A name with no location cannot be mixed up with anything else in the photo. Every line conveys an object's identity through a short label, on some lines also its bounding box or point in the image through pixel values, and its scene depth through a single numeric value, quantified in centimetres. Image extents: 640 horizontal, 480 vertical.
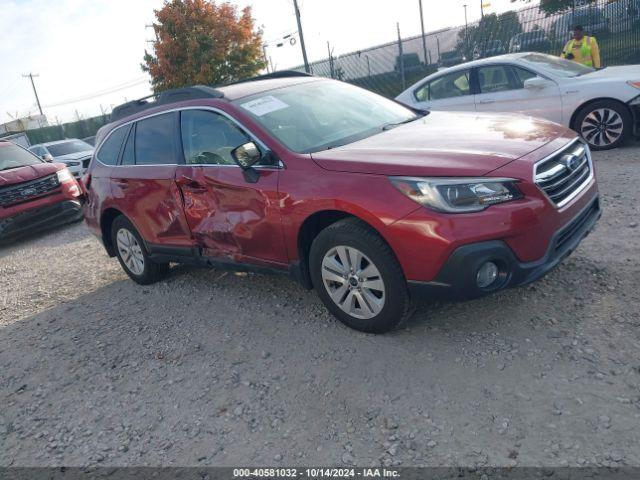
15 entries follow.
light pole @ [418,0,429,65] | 1881
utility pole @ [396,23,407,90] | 1816
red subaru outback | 308
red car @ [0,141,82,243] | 905
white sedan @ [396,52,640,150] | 721
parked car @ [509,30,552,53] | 1579
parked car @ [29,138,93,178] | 1356
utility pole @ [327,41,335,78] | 2055
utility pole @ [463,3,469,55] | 1747
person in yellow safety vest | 957
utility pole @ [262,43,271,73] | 2290
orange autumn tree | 2086
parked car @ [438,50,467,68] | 1797
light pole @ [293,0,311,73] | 2000
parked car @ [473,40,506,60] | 1668
